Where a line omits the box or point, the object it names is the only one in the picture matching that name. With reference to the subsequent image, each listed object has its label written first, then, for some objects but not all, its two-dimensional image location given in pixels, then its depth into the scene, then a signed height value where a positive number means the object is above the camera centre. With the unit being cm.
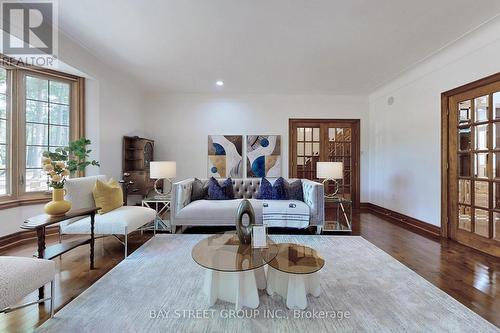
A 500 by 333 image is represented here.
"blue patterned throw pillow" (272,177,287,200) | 399 -43
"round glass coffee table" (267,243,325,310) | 178 -86
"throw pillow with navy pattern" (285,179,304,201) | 403 -44
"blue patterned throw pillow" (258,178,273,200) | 403 -42
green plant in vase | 224 -11
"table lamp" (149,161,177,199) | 386 -5
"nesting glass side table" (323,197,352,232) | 376 -99
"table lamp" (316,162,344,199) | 392 -8
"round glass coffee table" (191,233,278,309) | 174 -82
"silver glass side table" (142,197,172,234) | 368 -88
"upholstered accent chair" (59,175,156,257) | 267 -61
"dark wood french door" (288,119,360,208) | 562 +51
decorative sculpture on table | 210 -53
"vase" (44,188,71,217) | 224 -37
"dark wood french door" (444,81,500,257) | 285 -1
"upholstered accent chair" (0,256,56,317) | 131 -67
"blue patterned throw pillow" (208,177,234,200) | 405 -40
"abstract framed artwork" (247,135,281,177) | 551 +25
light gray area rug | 161 -108
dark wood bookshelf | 448 +6
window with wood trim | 315 +65
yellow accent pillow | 288 -36
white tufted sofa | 358 -67
